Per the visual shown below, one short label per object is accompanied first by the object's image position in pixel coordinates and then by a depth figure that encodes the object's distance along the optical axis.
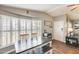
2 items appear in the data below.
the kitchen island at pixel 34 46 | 2.25
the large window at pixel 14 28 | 2.05
